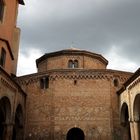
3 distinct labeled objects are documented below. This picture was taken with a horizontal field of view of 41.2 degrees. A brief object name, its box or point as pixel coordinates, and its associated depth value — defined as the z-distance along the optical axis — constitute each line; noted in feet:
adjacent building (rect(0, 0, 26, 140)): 39.88
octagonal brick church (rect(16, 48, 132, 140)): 45.86
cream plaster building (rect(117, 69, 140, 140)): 38.82
